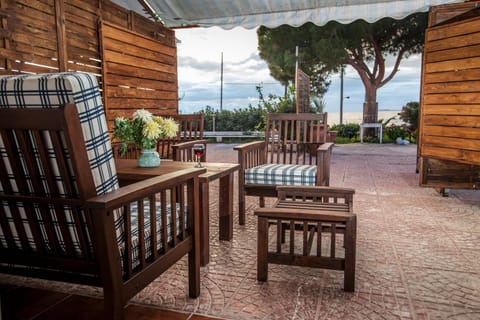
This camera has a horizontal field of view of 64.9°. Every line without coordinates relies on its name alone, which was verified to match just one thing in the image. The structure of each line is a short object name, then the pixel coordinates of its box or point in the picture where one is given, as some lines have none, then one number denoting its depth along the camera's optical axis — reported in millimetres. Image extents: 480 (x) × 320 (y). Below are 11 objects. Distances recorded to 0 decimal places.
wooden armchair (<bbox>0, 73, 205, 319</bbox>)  1086
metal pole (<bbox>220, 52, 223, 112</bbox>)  12259
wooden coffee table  2078
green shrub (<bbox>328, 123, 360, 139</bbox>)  11811
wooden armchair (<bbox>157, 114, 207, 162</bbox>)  4086
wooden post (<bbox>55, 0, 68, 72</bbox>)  3662
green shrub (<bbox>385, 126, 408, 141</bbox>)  10766
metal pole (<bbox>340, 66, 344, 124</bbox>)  12339
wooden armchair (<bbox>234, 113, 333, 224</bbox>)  2693
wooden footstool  1796
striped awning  4156
